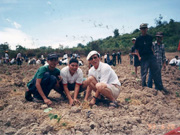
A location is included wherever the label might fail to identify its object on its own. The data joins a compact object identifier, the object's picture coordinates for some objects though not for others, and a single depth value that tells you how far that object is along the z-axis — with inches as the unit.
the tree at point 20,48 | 916.6
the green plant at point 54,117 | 84.0
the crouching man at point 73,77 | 116.3
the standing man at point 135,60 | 225.5
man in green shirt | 112.3
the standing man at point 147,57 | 152.6
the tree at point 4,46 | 1040.7
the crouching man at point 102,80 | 106.7
